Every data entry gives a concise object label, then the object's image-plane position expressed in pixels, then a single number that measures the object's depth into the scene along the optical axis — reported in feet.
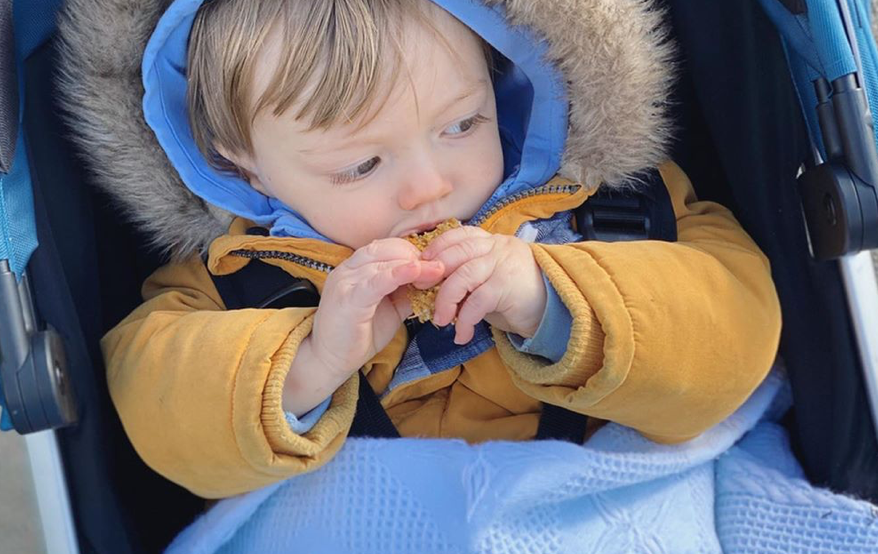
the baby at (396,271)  3.12
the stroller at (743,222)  3.05
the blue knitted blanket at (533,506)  3.27
